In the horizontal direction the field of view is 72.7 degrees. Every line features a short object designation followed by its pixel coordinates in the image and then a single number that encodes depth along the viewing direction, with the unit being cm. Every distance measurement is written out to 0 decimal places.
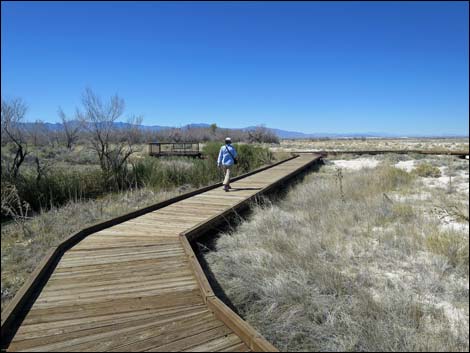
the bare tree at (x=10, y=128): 1470
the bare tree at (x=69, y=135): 2992
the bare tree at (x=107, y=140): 1253
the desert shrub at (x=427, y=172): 1378
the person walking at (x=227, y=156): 880
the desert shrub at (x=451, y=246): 476
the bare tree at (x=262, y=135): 6359
